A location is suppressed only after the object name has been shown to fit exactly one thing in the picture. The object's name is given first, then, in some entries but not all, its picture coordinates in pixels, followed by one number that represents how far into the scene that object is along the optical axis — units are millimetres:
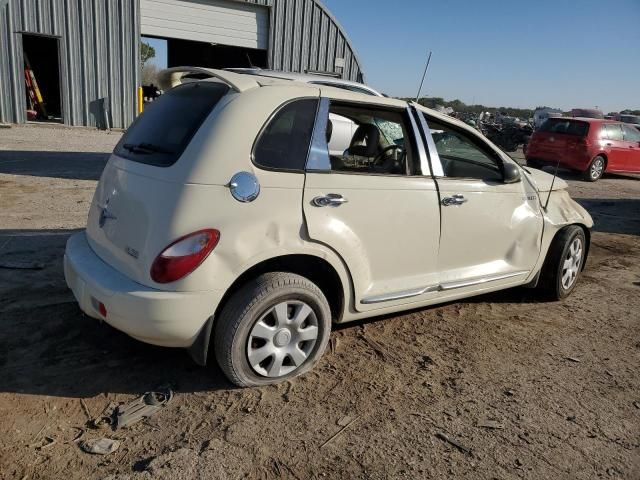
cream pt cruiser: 2680
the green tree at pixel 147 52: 60250
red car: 13234
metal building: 15320
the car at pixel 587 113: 29552
